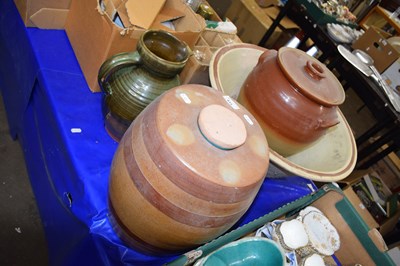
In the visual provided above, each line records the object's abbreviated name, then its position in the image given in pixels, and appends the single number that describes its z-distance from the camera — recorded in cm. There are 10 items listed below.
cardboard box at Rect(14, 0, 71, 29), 93
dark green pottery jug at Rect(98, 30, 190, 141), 66
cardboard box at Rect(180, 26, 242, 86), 88
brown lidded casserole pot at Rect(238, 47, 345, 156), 71
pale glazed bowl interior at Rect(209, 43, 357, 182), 74
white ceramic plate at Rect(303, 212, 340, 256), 79
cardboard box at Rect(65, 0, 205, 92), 81
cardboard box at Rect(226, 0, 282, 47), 266
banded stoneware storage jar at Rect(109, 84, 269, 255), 48
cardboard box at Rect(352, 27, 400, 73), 199
